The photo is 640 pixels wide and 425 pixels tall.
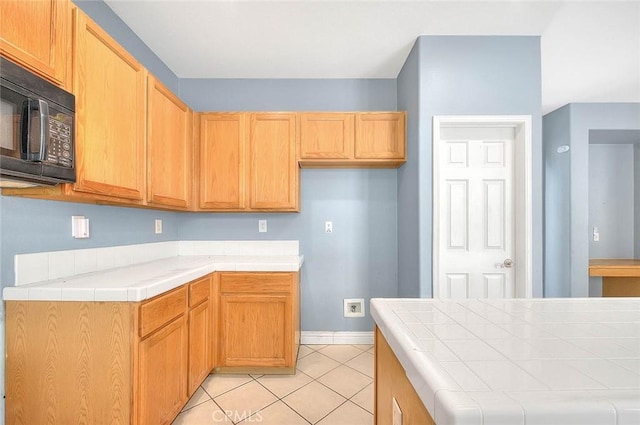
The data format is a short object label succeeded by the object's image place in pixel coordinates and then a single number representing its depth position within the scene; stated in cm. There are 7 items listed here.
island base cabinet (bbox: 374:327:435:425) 67
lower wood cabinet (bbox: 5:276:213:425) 132
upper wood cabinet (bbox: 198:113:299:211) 257
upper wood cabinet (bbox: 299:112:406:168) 257
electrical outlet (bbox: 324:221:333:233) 289
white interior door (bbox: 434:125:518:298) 229
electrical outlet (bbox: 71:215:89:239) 165
